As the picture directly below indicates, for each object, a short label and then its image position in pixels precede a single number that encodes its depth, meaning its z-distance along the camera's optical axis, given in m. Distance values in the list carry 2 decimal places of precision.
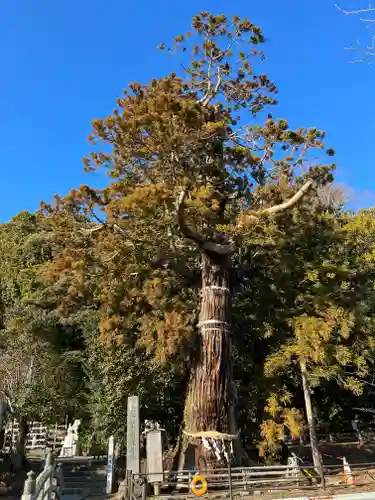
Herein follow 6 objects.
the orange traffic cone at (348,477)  9.61
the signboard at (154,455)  9.73
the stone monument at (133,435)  9.75
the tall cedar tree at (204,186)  10.73
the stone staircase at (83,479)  14.12
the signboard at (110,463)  13.39
